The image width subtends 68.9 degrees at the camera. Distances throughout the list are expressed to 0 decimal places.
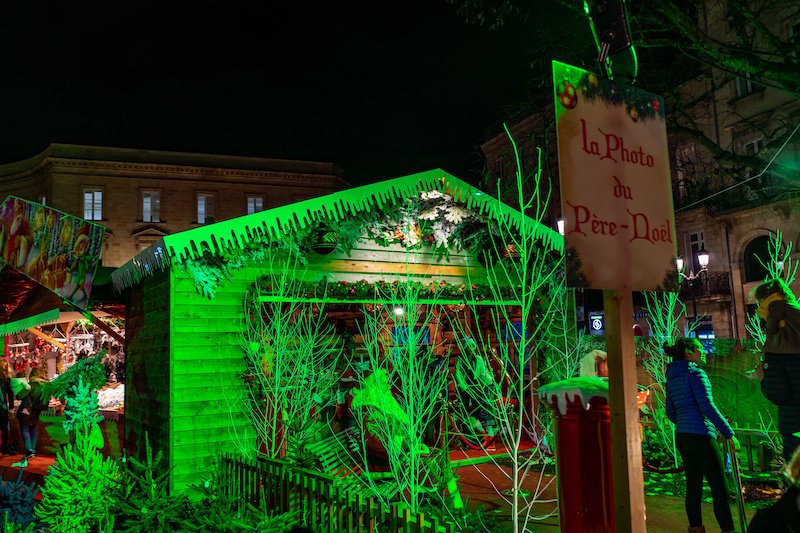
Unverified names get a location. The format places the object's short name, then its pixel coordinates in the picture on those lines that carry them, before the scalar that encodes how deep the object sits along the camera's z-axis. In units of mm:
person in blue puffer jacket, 5227
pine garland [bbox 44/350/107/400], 11352
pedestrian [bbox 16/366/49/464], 12594
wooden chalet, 8008
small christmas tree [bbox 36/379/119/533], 5492
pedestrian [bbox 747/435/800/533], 2049
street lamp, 19453
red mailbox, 3451
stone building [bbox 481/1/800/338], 25797
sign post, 2869
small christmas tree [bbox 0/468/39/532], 5932
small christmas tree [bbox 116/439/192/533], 4961
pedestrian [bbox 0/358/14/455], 13680
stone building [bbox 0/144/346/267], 38688
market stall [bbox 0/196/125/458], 8977
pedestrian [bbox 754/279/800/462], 4902
